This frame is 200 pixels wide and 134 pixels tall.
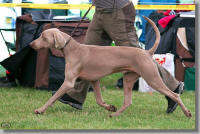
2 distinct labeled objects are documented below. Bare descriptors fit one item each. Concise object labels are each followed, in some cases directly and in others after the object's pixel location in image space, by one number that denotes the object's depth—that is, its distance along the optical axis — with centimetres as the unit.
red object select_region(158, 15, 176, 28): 1465
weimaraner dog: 945
